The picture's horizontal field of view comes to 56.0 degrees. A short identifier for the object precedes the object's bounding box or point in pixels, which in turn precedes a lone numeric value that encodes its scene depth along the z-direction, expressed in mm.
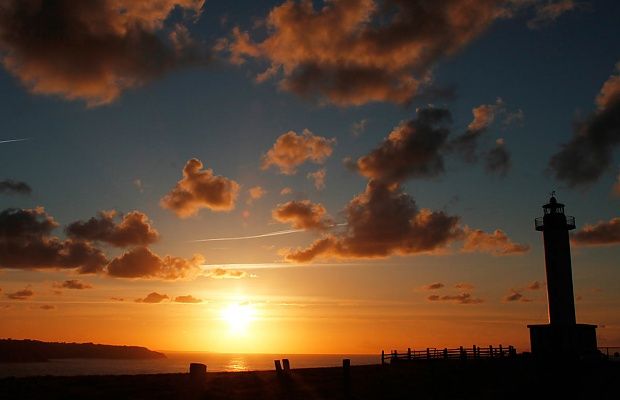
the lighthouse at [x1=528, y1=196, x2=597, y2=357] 47156
